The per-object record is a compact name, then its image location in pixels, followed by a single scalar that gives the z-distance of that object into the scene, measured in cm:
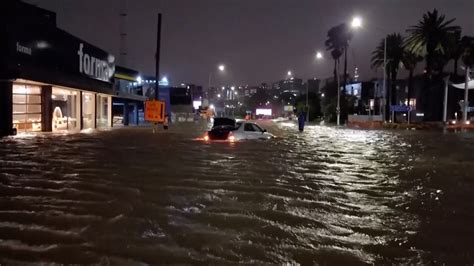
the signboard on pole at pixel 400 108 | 5500
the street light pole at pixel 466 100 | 4822
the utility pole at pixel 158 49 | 3896
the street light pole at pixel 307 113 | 8922
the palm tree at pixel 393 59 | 7512
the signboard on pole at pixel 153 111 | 3272
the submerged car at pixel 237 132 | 2358
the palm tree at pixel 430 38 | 6638
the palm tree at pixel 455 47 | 6681
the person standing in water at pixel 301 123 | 3906
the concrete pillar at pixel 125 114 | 5415
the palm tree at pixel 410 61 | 7406
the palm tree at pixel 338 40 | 9531
